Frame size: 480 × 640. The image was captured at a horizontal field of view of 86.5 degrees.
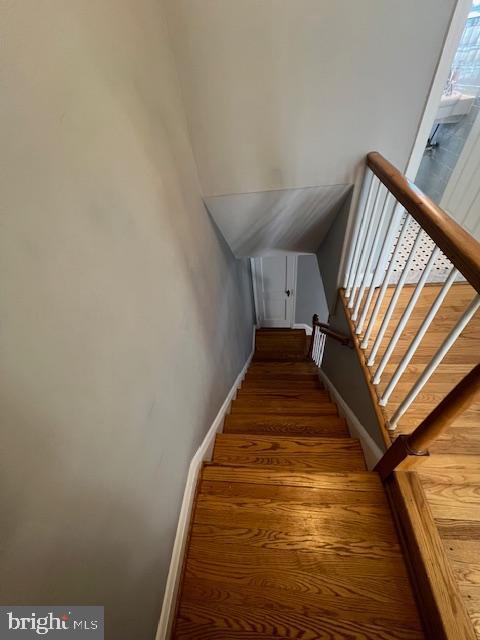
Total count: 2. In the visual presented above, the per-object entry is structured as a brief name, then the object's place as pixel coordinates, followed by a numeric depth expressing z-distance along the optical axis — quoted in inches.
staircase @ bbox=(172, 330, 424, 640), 34.8
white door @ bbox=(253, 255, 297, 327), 151.2
